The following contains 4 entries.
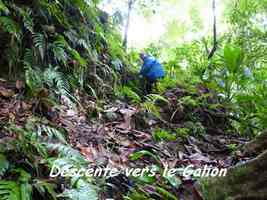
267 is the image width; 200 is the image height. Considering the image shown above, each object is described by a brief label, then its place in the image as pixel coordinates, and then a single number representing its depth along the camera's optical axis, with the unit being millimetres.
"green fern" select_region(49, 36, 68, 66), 3102
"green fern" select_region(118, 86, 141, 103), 4167
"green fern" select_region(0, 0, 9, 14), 2622
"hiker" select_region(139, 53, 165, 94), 4832
